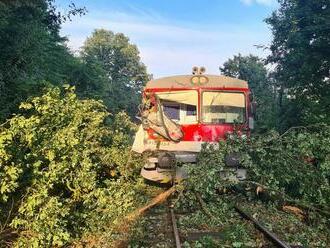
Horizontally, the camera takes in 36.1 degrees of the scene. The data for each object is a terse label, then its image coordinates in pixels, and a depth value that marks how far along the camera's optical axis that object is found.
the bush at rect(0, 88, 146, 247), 7.14
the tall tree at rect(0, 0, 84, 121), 12.46
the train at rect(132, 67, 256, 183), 13.20
